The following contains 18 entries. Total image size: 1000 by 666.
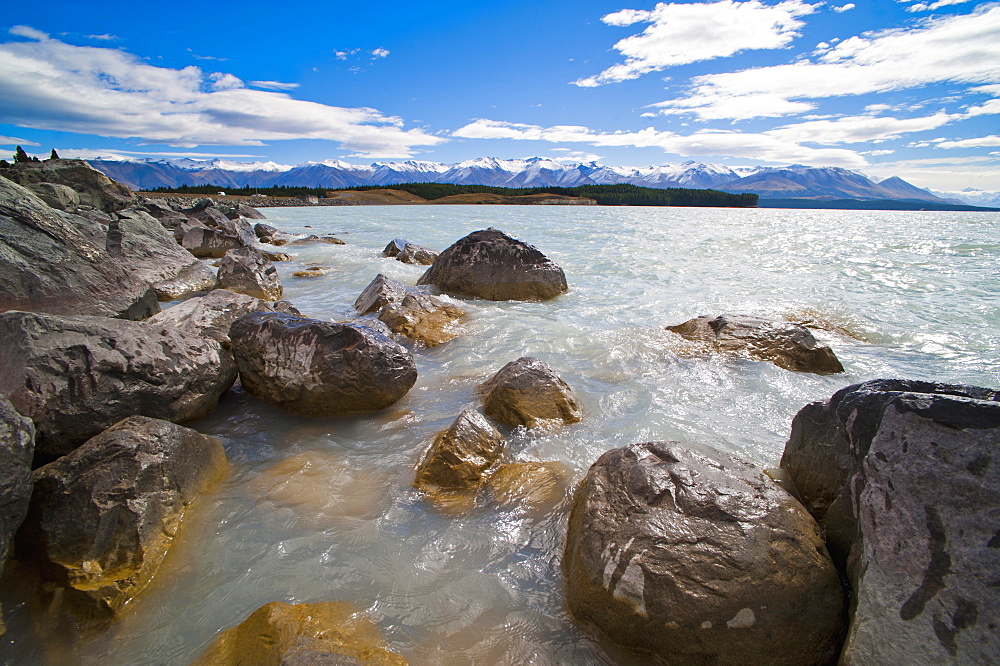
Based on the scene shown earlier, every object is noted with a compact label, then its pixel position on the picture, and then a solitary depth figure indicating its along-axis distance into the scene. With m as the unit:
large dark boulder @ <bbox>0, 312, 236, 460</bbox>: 3.30
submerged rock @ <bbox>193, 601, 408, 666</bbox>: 2.11
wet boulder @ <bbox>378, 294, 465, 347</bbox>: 7.11
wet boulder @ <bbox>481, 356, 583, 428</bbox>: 4.48
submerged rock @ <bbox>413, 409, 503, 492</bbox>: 3.56
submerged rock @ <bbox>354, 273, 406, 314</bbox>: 8.03
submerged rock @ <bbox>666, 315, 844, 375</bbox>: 6.04
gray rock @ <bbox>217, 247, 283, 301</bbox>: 9.20
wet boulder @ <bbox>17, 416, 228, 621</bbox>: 2.57
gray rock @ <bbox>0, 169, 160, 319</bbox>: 5.15
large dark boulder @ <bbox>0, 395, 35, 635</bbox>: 2.40
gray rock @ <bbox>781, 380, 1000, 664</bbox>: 1.72
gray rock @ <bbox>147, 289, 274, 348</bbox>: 5.74
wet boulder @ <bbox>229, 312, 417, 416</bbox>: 4.62
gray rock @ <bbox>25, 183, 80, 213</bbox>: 15.20
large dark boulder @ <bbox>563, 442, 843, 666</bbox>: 2.15
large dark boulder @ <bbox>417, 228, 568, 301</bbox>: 9.92
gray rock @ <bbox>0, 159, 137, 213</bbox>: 18.78
